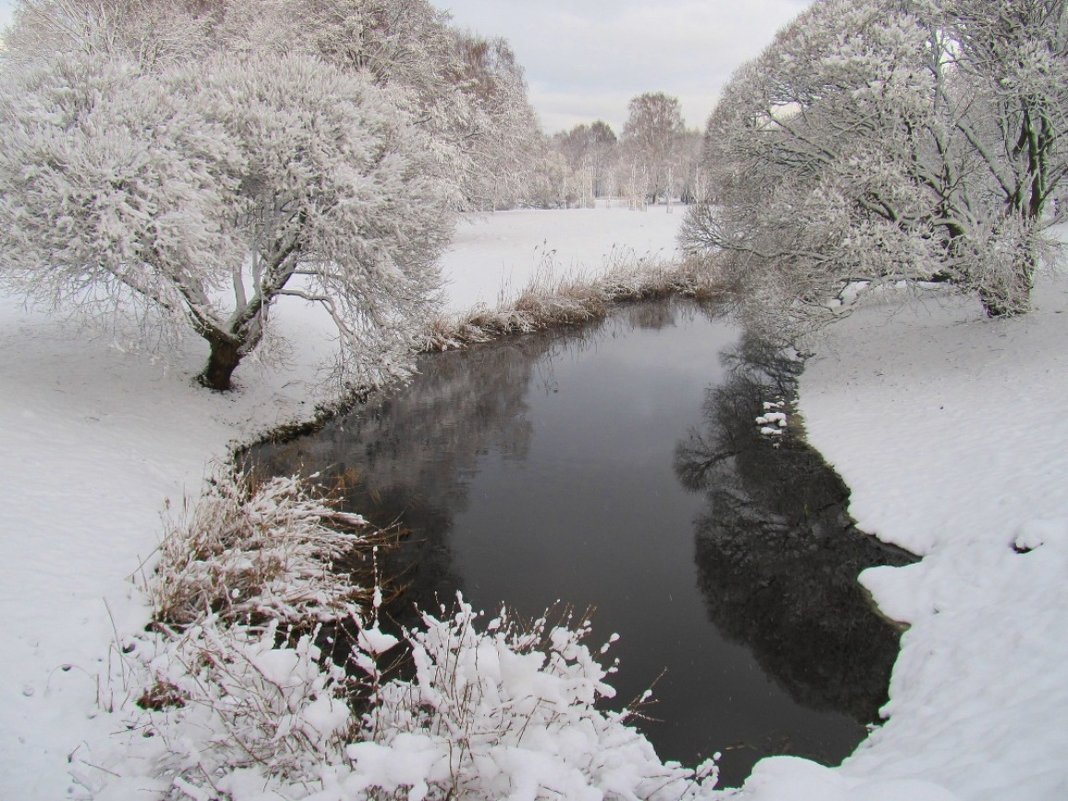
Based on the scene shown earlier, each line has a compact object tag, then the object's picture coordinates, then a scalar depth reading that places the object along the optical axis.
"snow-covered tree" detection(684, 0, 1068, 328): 10.76
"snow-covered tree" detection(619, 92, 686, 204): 60.75
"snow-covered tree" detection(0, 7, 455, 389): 8.25
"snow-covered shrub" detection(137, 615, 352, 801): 3.16
